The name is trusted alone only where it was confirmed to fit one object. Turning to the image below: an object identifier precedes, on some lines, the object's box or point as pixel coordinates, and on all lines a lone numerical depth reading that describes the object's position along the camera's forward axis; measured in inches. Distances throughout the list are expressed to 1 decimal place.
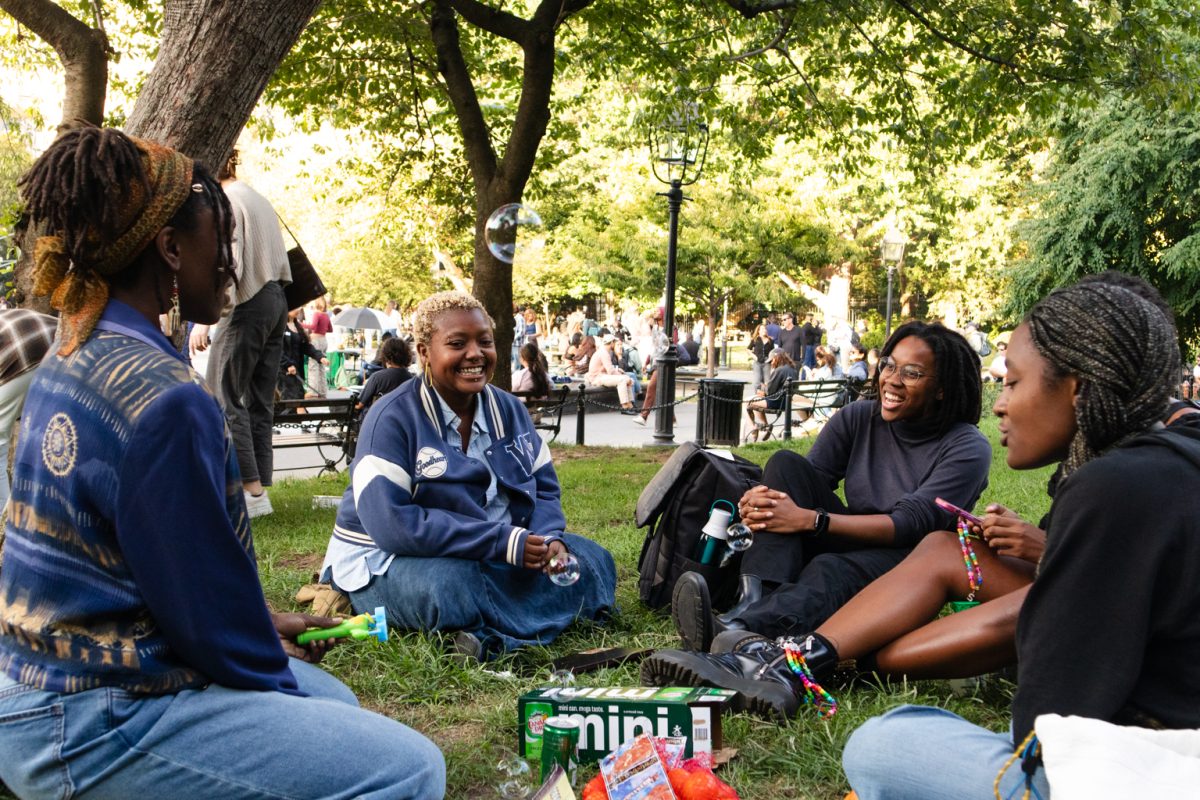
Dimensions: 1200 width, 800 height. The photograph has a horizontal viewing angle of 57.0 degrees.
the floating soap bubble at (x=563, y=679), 153.5
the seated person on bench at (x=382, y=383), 375.6
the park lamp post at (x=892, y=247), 1031.6
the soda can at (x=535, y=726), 126.0
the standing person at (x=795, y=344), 958.4
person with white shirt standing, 259.1
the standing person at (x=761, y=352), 890.3
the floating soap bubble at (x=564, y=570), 173.0
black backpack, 184.9
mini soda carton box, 121.6
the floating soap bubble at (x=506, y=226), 408.5
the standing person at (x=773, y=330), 1050.4
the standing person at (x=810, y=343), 1020.5
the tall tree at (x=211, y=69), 172.7
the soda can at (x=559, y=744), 119.7
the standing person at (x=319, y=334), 699.4
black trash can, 498.6
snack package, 104.5
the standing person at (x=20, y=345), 172.9
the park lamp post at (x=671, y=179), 514.0
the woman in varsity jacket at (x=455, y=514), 168.1
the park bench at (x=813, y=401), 554.3
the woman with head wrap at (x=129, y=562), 77.4
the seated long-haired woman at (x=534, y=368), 530.6
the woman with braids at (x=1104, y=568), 74.1
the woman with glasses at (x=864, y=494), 159.6
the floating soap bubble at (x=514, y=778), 120.8
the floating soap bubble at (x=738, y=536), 177.9
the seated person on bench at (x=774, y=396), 567.5
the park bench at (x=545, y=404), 456.8
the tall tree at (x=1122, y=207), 856.9
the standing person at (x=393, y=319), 988.7
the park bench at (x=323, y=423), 369.4
